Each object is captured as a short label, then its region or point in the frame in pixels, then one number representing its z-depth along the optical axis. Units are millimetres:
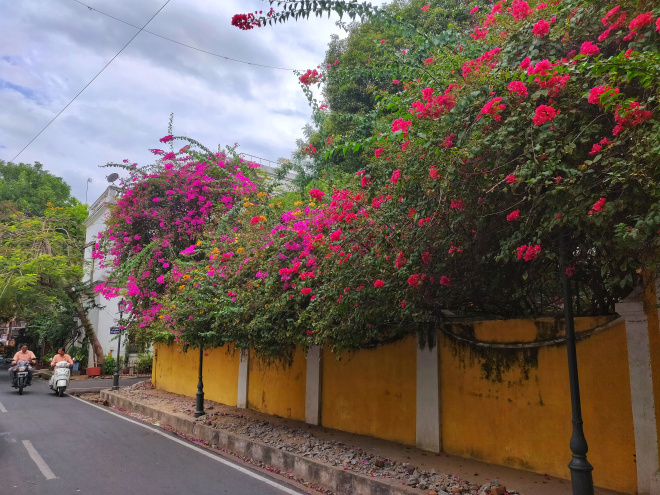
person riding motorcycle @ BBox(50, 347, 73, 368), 17062
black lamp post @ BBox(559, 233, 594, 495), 4340
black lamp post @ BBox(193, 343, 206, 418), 11057
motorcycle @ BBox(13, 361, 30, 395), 16875
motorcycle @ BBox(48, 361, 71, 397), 16750
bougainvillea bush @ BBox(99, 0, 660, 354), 3893
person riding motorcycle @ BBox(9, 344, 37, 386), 17172
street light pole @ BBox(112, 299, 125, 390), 17047
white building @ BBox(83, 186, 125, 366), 27797
